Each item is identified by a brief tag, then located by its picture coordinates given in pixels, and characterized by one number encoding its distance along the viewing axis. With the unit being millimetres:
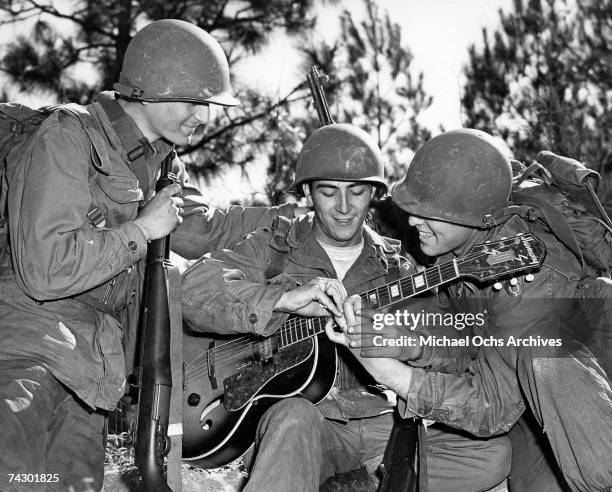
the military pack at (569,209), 4160
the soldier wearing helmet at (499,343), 3975
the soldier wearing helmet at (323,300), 4242
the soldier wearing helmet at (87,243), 3840
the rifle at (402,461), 4234
